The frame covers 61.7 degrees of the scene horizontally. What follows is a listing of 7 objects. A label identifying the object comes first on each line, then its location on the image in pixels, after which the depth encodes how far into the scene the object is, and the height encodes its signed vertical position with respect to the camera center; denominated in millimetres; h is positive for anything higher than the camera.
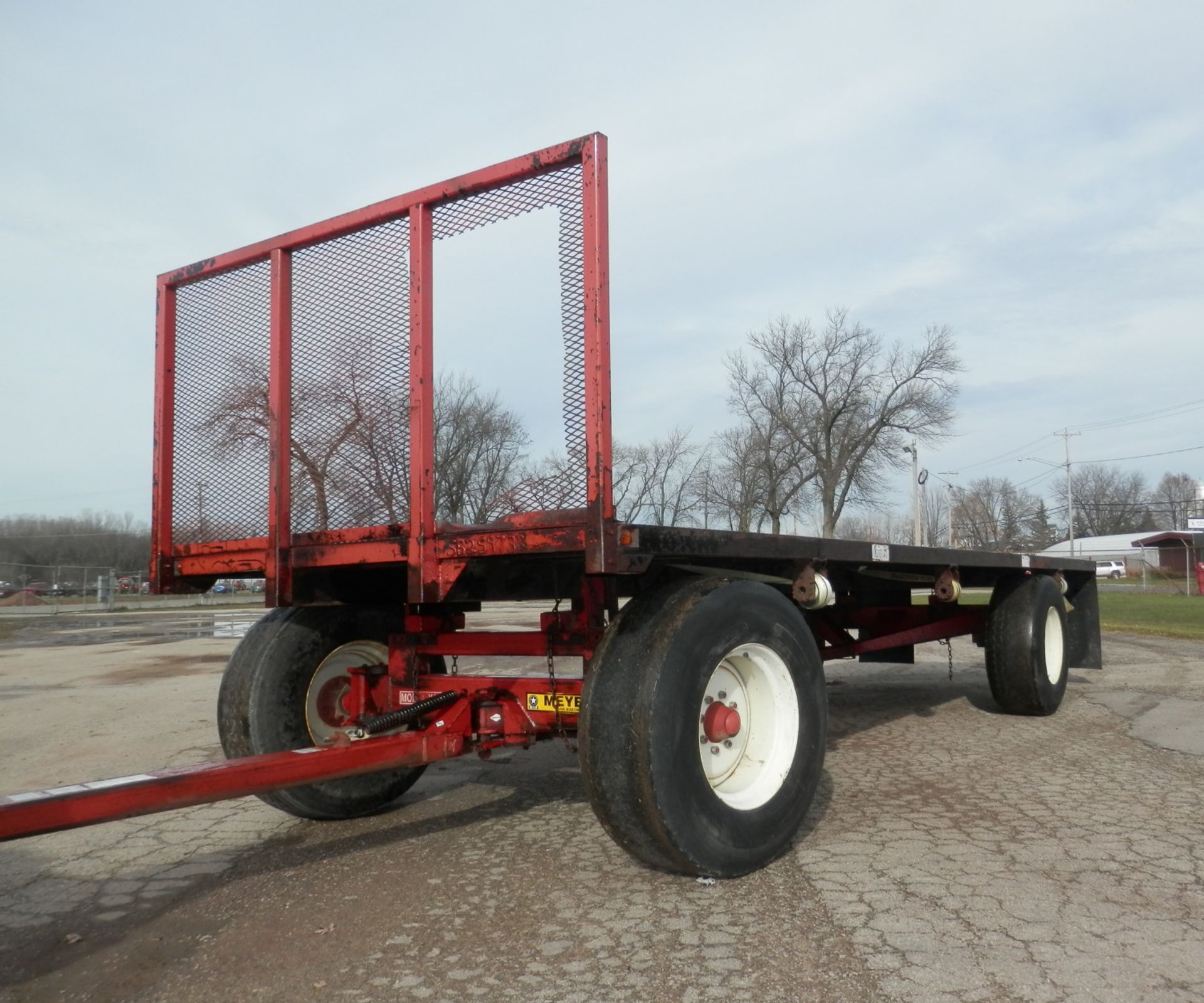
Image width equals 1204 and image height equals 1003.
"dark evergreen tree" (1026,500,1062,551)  83125 +2689
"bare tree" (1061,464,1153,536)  90812 +4729
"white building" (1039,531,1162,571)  66438 +599
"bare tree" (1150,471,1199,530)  85288 +4849
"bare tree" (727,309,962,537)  28766 +4664
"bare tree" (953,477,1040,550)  78125 +3782
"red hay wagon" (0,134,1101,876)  3451 -1
